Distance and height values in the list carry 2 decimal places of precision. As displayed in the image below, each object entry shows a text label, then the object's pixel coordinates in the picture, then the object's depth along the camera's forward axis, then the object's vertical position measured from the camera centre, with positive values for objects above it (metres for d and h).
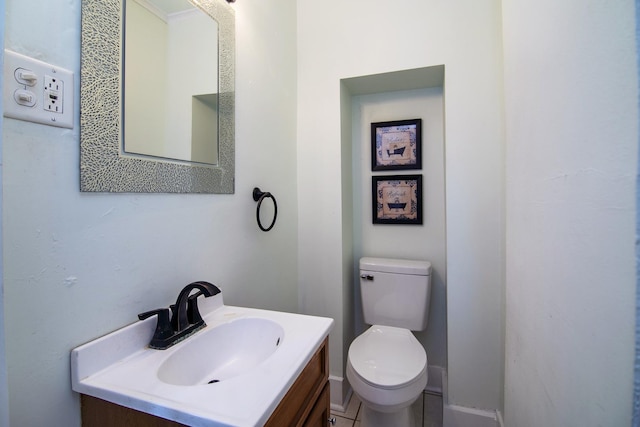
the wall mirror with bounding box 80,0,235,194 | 0.65 +0.36
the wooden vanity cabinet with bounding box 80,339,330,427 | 0.56 -0.46
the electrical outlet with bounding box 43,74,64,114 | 0.55 +0.25
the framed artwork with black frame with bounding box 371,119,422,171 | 1.83 +0.48
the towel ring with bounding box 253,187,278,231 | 1.24 +0.09
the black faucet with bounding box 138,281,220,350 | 0.74 -0.31
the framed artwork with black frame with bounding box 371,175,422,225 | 1.83 +0.10
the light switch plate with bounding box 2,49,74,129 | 0.50 +0.25
